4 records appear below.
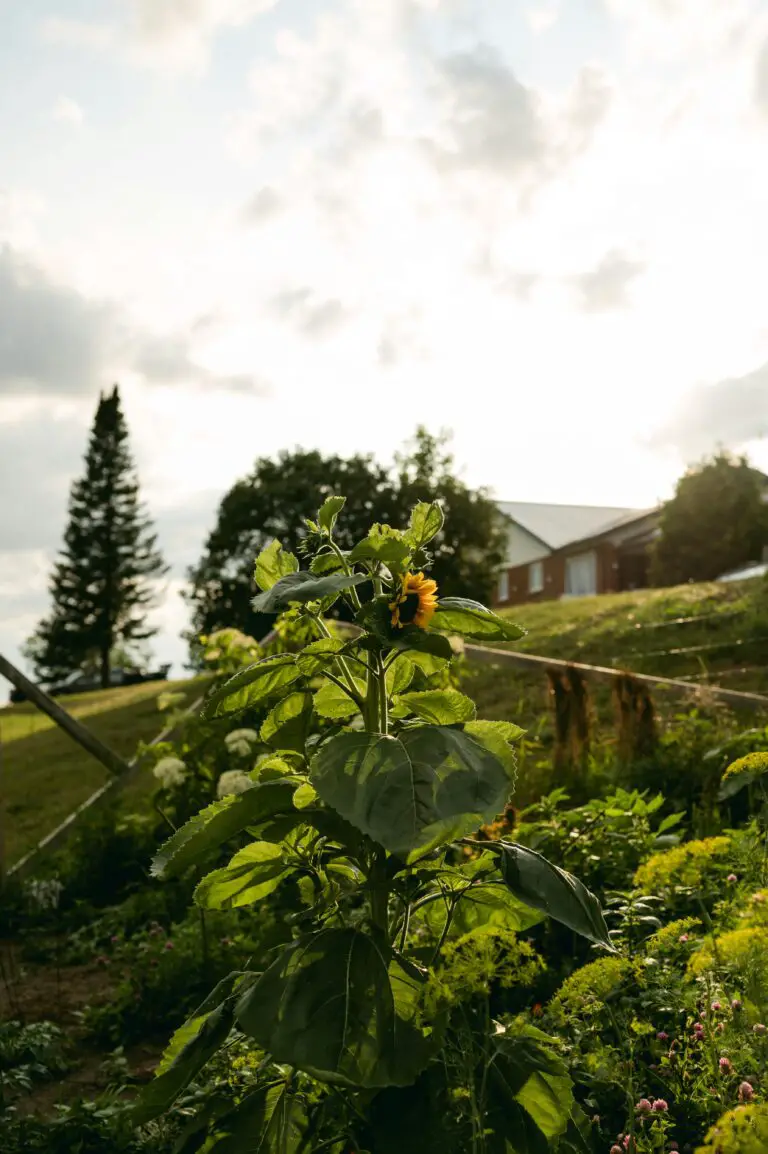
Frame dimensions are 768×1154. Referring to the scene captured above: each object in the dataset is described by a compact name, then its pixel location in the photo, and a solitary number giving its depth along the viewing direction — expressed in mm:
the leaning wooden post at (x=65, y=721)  7379
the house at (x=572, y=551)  42938
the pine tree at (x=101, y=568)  46812
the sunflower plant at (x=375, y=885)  1996
